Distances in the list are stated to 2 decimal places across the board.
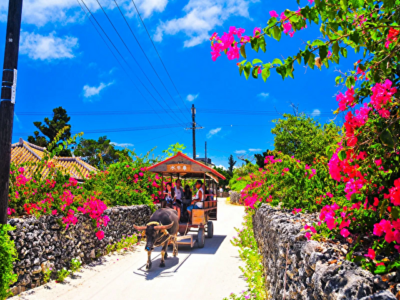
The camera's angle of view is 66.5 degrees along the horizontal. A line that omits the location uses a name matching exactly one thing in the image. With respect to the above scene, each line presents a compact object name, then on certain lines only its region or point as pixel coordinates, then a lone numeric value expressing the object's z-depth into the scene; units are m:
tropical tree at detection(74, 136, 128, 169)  48.66
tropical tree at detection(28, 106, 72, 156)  40.56
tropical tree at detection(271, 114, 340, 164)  21.69
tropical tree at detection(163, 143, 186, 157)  18.93
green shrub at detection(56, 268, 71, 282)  6.71
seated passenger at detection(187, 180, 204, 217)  11.39
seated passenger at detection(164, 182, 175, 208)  11.45
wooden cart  10.89
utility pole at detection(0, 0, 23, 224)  5.92
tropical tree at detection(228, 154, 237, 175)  83.04
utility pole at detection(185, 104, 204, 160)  34.19
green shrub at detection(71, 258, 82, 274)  7.33
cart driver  11.55
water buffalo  7.87
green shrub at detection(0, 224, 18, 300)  5.27
